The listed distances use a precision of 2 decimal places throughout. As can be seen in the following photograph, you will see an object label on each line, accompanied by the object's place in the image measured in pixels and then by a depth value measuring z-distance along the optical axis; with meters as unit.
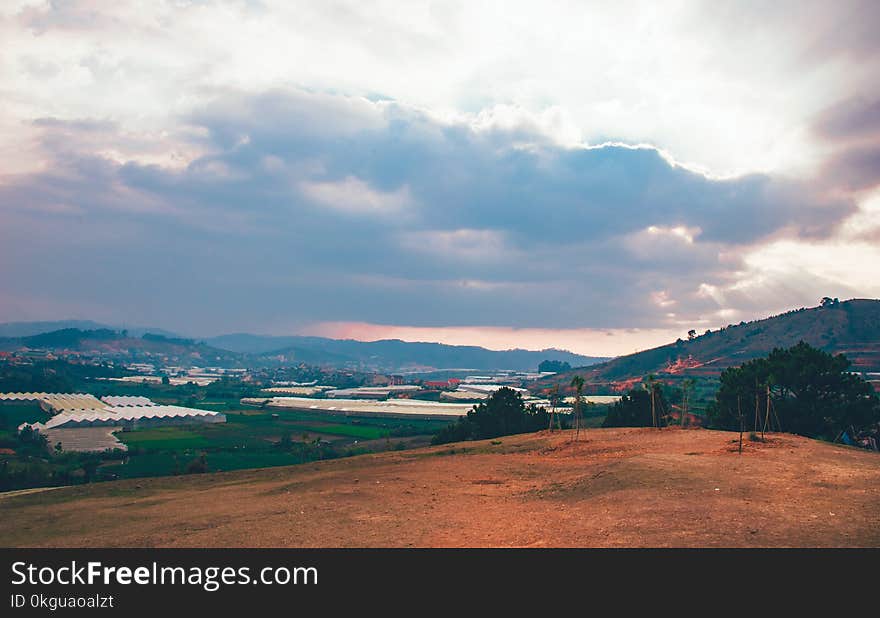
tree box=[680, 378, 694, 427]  65.61
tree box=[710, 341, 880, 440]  57.50
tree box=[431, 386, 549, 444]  77.06
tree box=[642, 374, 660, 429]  61.78
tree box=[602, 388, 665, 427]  75.62
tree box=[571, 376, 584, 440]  59.12
